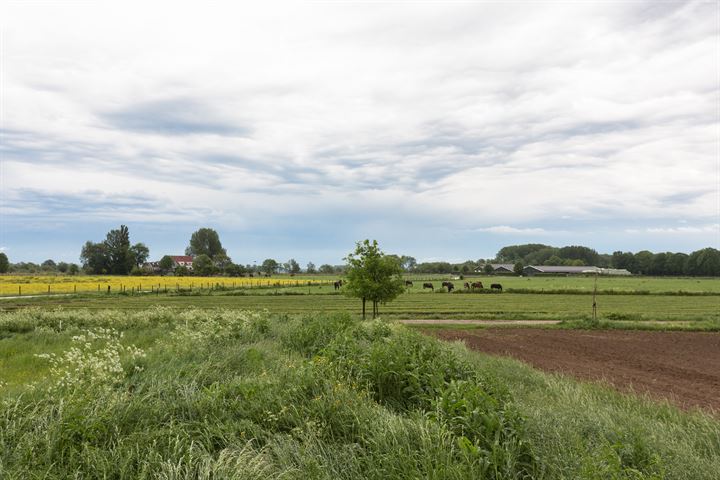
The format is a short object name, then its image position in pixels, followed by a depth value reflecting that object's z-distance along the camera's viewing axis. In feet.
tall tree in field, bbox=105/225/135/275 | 402.83
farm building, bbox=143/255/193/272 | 471.13
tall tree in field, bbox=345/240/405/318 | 86.84
